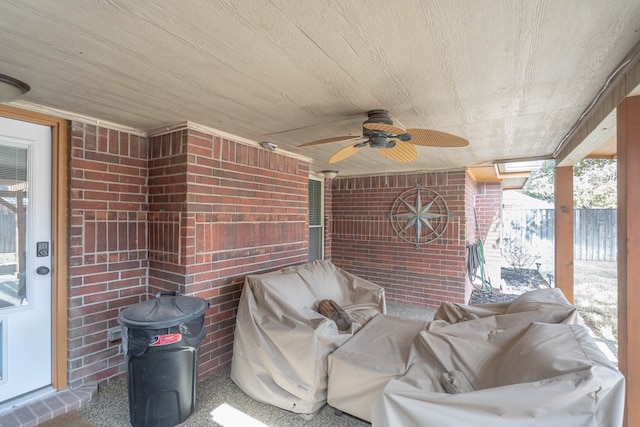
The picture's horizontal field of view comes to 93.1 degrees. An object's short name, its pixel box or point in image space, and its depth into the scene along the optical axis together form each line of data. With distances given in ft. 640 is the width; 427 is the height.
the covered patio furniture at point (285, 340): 6.79
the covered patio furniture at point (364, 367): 6.09
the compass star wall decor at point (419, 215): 15.51
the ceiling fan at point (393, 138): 6.14
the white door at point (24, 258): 6.86
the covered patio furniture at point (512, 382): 3.44
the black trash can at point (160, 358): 6.12
